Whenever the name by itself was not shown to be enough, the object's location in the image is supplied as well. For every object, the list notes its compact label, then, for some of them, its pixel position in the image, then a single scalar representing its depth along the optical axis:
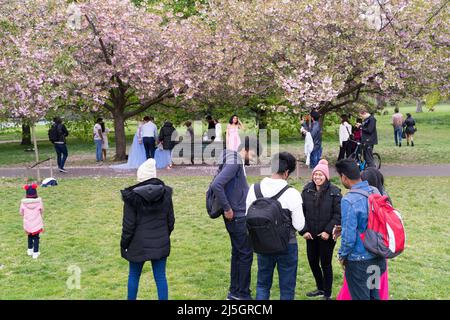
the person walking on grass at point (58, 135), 17.00
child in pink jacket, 7.75
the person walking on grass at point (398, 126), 26.19
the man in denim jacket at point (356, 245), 4.66
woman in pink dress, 13.24
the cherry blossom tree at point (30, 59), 15.81
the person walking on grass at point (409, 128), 26.38
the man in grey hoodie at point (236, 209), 5.75
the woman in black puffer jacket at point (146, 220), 5.32
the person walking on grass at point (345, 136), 17.41
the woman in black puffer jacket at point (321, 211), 5.78
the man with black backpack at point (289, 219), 5.12
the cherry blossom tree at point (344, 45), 16.34
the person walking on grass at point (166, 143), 17.88
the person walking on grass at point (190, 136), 19.83
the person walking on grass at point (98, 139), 20.64
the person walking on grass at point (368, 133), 15.22
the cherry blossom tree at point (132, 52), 18.72
